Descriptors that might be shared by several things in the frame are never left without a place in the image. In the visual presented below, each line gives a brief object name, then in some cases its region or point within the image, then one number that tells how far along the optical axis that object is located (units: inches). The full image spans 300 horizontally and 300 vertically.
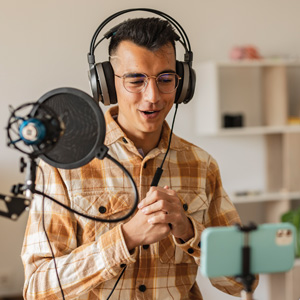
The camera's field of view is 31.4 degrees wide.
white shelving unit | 134.9
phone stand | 30.4
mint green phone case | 30.0
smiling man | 48.6
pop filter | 37.4
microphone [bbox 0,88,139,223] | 36.5
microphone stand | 35.8
